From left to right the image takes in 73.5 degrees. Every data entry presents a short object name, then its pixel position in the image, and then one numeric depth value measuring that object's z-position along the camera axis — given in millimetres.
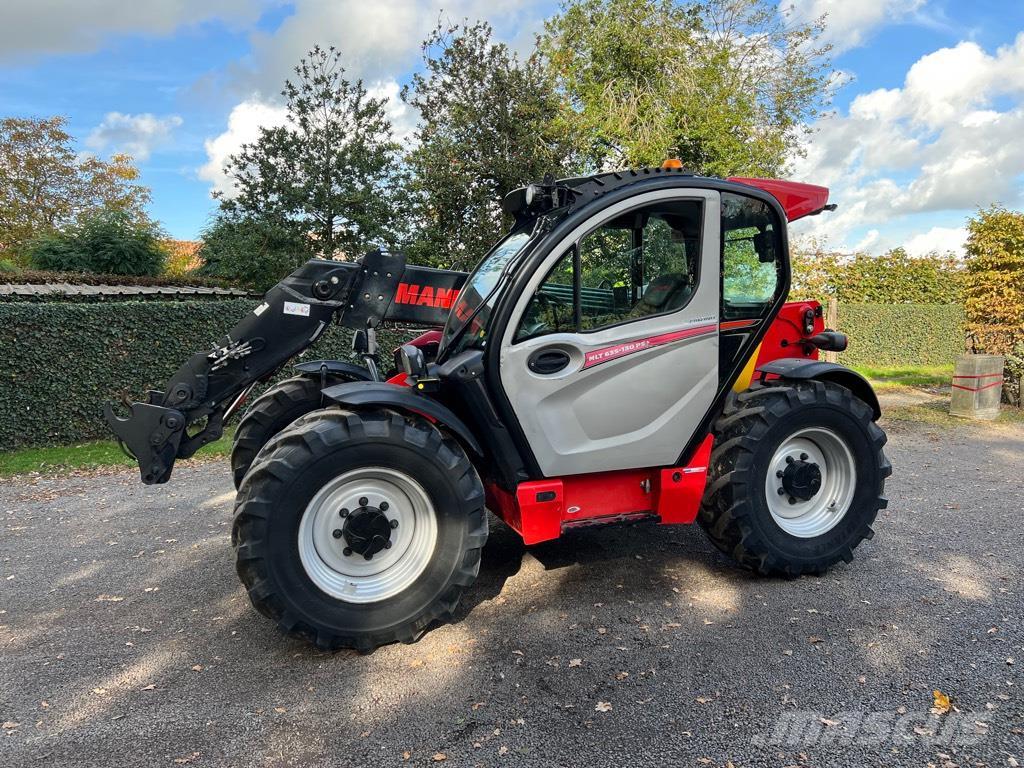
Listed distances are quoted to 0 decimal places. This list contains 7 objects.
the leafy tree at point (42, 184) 24469
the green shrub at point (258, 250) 13602
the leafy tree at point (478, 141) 12250
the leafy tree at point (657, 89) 14195
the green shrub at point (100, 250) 15156
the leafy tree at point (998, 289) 10969
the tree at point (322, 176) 13742
